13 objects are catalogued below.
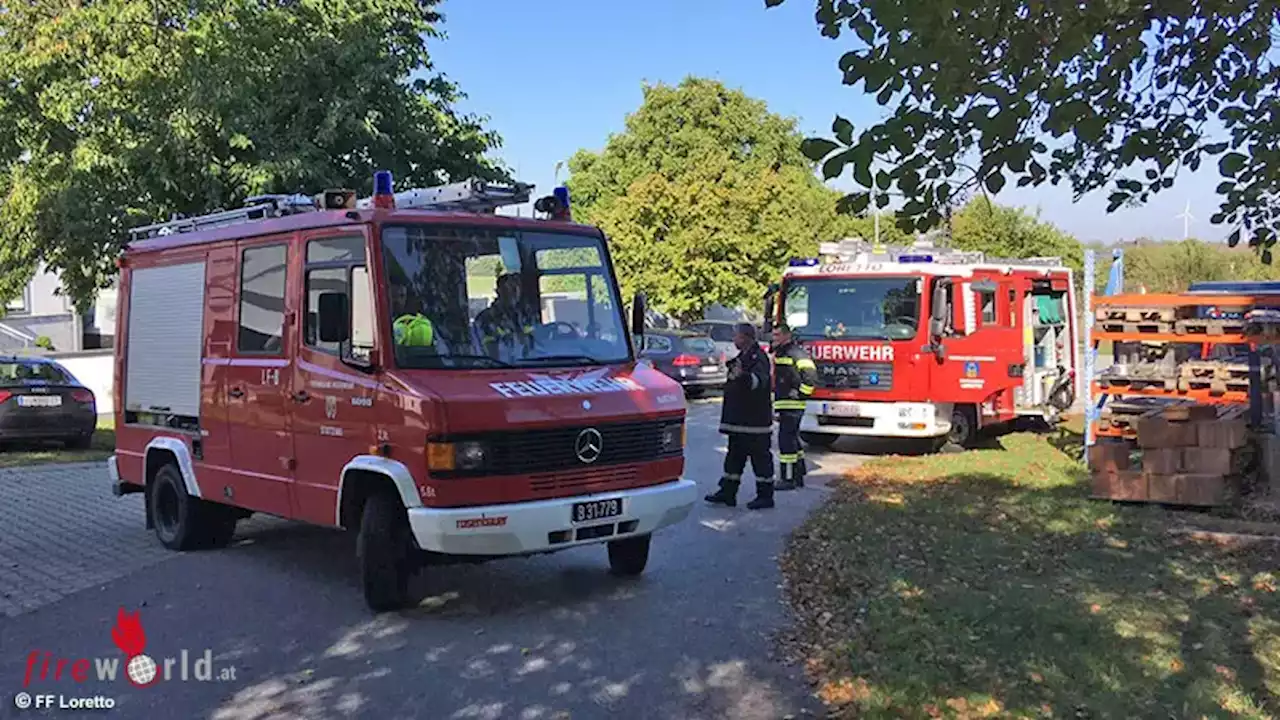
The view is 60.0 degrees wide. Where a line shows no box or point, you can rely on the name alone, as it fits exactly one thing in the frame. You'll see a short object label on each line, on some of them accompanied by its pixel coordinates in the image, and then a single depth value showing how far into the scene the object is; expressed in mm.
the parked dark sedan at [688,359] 24141
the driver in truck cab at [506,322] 6902
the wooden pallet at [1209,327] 10984
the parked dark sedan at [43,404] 14867
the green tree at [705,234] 33344
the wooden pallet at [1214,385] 10852
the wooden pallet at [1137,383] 11328
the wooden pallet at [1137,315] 11452
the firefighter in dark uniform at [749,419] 10227
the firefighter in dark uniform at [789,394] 11258
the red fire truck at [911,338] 13688
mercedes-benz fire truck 6316
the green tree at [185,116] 15531
